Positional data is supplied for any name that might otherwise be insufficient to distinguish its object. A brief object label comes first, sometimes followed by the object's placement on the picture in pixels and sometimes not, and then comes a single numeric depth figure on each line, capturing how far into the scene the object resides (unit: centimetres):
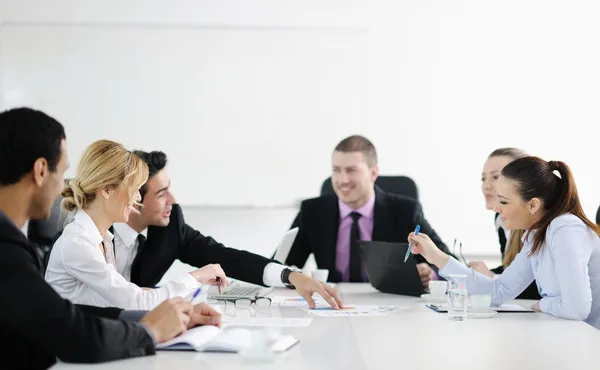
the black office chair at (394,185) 444
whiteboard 526
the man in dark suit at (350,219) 402
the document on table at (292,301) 283
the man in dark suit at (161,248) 321
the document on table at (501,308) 273
